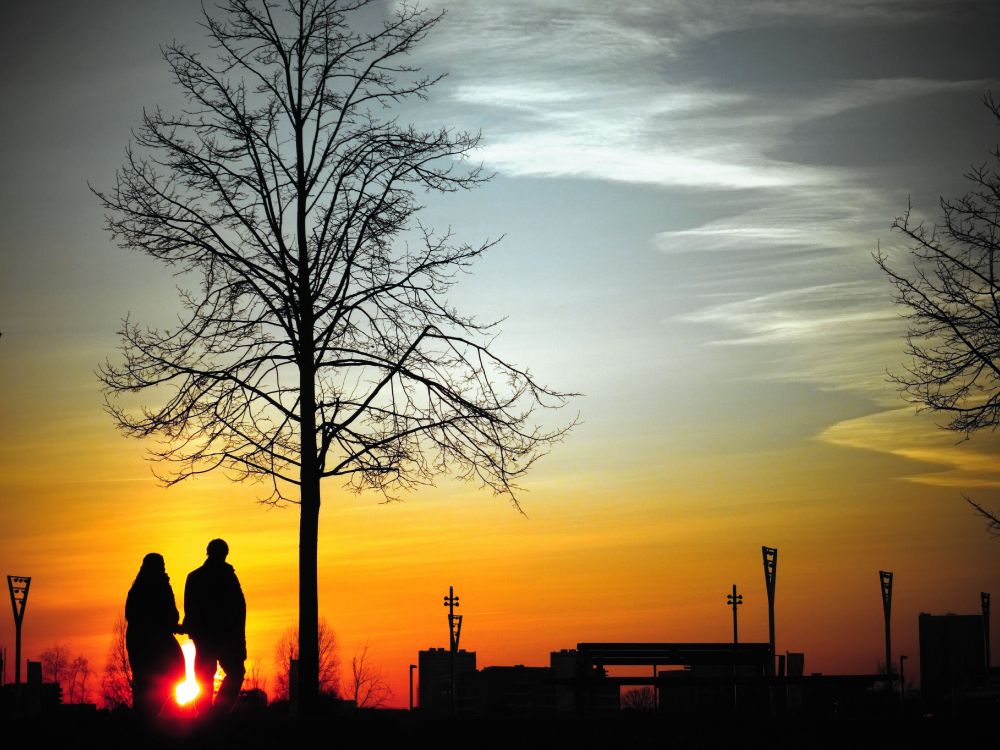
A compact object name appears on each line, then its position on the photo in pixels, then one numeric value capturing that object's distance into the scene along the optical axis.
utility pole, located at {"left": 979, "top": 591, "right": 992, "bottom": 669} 61.22
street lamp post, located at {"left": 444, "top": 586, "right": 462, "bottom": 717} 67.36
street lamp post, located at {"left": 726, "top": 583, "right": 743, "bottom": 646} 69.73
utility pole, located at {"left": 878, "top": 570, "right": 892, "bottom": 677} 53.59
